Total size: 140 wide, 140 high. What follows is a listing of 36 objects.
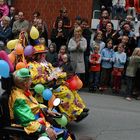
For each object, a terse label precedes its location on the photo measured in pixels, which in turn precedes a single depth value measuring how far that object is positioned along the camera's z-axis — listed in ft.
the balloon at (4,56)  19.56
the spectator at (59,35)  39.34
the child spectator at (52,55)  34.96
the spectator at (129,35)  38.19
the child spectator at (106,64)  36.91
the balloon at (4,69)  18.43
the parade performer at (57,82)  24.58
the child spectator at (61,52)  32.45
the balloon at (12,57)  23.26
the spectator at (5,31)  40.26
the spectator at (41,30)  39.47
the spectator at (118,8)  45.32
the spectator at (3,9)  45.62
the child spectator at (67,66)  27.63
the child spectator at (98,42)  37.26
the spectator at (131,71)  35.70
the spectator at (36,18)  39.61
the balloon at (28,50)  23.94
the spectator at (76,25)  37.81
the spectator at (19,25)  40.50
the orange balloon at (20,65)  21.95
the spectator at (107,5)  45.73
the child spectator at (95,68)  36.96
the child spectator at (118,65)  36.47
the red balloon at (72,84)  26.78
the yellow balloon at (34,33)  24.52
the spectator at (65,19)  40.47
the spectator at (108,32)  38.27
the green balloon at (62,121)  21.65
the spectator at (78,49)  36.22
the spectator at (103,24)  39.34
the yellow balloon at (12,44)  24.11
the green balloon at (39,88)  23.69
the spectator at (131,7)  44.34
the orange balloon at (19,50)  23.36
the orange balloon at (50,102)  23.74
